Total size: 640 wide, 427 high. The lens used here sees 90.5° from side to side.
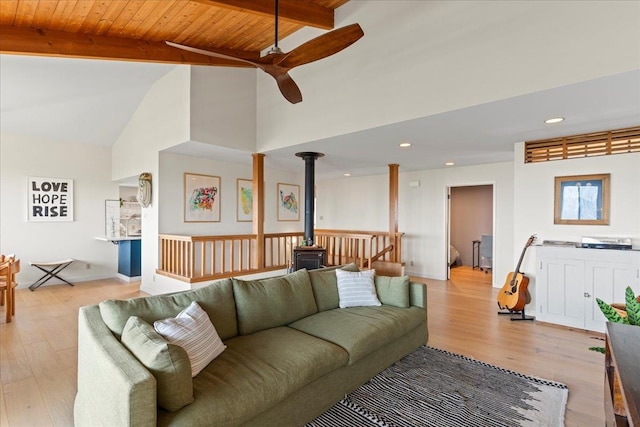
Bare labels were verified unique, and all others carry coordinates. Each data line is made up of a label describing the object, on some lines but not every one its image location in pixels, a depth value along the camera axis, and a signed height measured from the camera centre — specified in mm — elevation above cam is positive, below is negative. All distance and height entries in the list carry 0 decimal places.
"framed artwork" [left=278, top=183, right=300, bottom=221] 7386 +196
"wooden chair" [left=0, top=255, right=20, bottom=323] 3779 -889
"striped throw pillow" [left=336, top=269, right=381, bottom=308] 3016 -766
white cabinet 3516 -823
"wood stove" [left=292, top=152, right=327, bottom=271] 5352 -484
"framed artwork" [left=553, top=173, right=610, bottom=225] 3820 +145
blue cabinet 6418 -976
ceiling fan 2521 +1323
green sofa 1433 -903
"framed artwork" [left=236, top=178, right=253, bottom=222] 6542 +194
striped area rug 2059 -1355
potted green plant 1754 -570
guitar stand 4109 -1383
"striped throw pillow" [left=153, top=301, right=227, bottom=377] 1748 -718
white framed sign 5844 +193
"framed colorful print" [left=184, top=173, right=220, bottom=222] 5742 +230
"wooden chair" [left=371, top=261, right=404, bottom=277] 6094 -1123
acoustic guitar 4121 -1071
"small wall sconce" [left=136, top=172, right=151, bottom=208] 5496 +379
